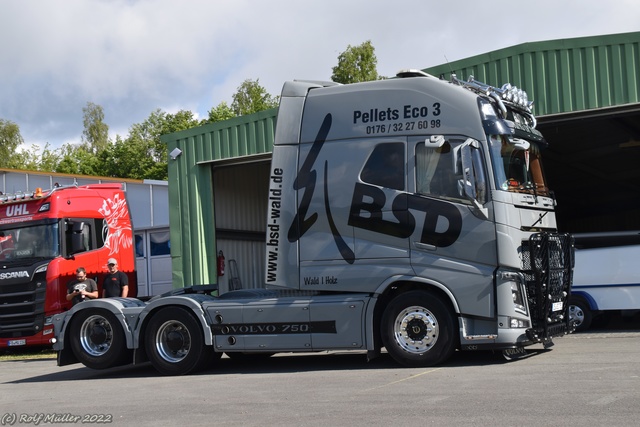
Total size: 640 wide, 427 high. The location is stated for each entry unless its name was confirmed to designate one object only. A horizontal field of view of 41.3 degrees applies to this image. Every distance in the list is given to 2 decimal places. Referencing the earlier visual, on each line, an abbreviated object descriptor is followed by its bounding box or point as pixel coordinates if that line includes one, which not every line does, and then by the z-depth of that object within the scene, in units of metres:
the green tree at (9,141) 67.44
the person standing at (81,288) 16.62
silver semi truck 10.36
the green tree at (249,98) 58.75
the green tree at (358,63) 44.31
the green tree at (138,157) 59.84
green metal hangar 14.38
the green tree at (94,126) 79.81
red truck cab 17.16
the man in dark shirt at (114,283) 15.68
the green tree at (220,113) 54.81
